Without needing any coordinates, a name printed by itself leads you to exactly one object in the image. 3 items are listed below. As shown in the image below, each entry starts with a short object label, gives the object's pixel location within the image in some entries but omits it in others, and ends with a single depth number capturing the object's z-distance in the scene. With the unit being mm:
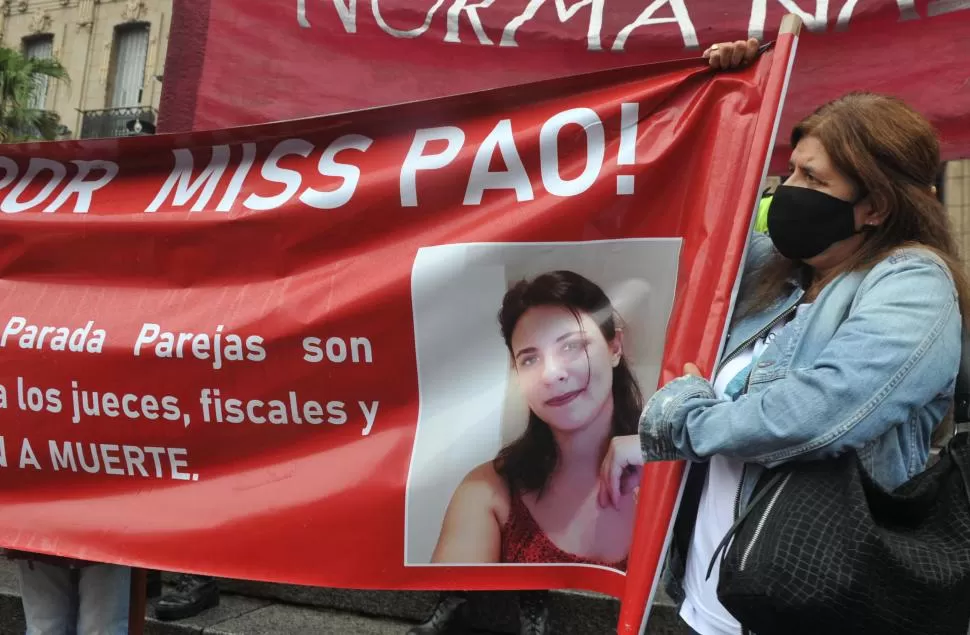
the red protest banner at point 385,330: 2047
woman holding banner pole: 1390
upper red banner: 2303
